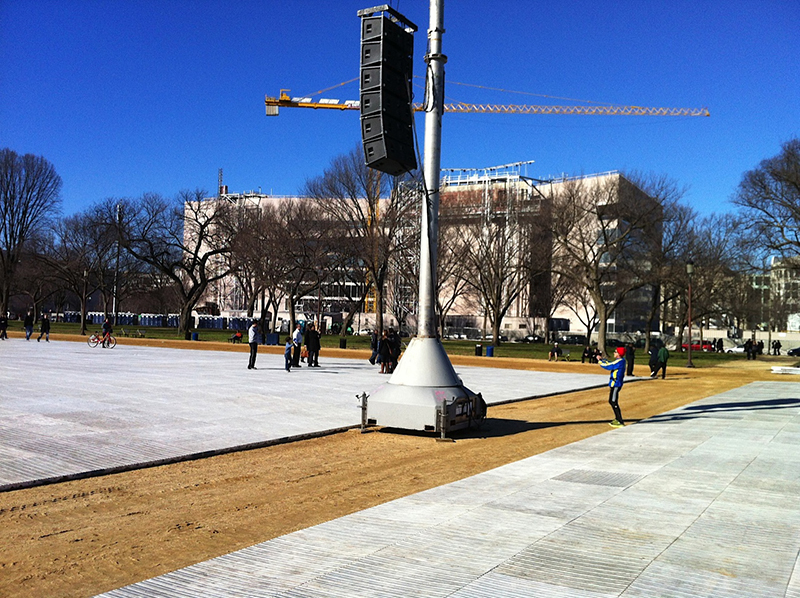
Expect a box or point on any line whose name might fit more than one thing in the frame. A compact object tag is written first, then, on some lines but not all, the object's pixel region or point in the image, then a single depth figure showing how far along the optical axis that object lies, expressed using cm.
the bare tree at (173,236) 5960
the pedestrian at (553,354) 3916
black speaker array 1035
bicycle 3768
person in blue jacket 1379
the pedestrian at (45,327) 4216
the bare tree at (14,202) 6688
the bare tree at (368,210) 5116
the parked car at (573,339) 8144
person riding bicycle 3647
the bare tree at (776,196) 4281
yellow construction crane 8519
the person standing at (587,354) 3834
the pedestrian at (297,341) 2619
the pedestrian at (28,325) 4309
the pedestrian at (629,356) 2927
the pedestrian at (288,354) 2423
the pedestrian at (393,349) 2514
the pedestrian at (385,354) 2505
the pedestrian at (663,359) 2891
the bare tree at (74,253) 6350
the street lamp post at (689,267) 3634
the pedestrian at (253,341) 2427
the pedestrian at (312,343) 2742
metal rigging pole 1166
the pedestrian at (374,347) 3011
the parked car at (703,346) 7207
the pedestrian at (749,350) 5240
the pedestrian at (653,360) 2906
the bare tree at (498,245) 5738
